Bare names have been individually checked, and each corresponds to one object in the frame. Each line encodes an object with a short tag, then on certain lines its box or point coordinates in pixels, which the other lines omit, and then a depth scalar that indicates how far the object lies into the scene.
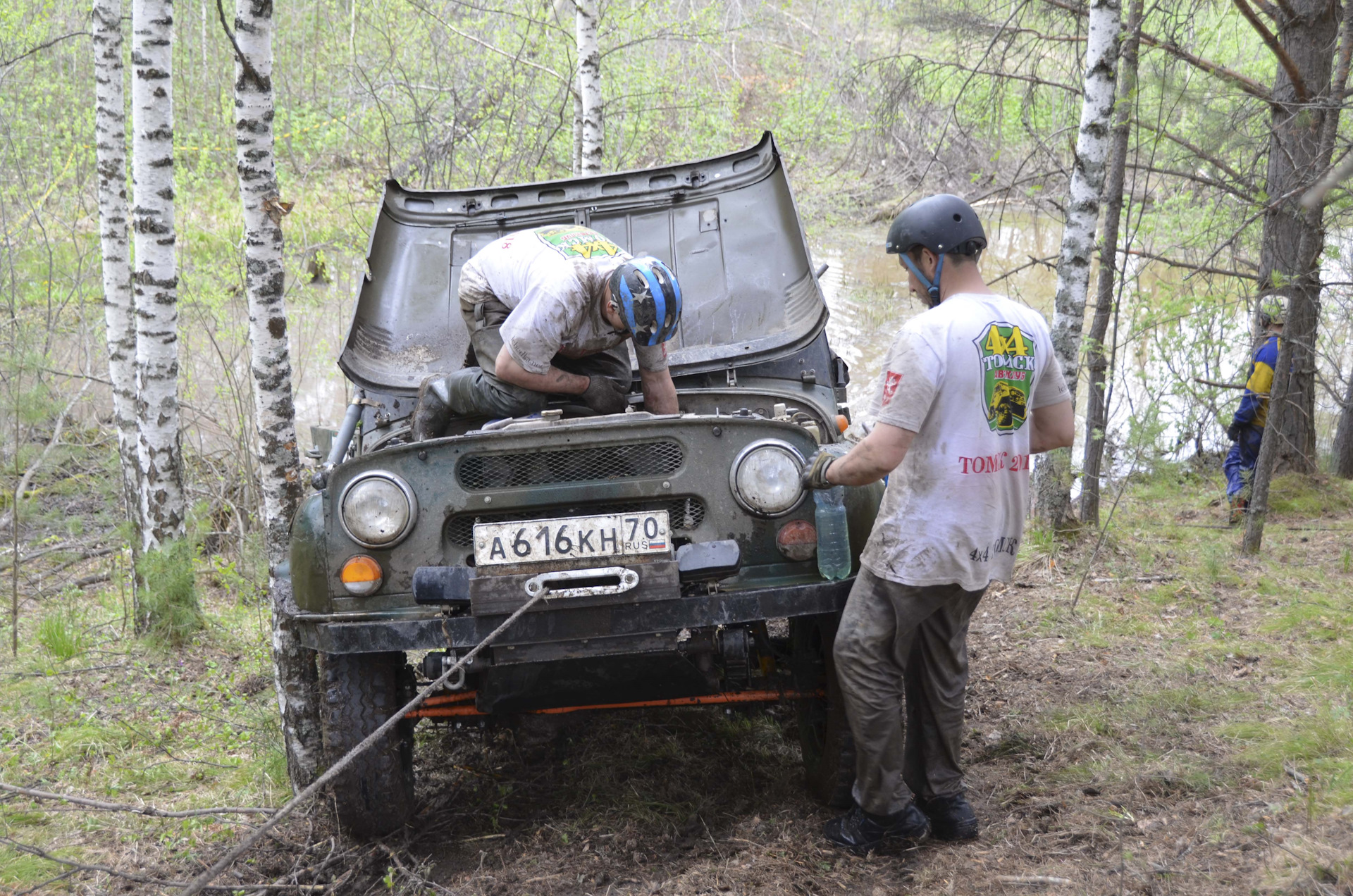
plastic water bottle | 3.15
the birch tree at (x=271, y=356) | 4.07
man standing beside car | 2.97
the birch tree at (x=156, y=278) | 5.61
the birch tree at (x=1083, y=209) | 6.05
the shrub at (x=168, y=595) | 5.93
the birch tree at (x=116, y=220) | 7.02
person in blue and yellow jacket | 7.94
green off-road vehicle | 3.03
